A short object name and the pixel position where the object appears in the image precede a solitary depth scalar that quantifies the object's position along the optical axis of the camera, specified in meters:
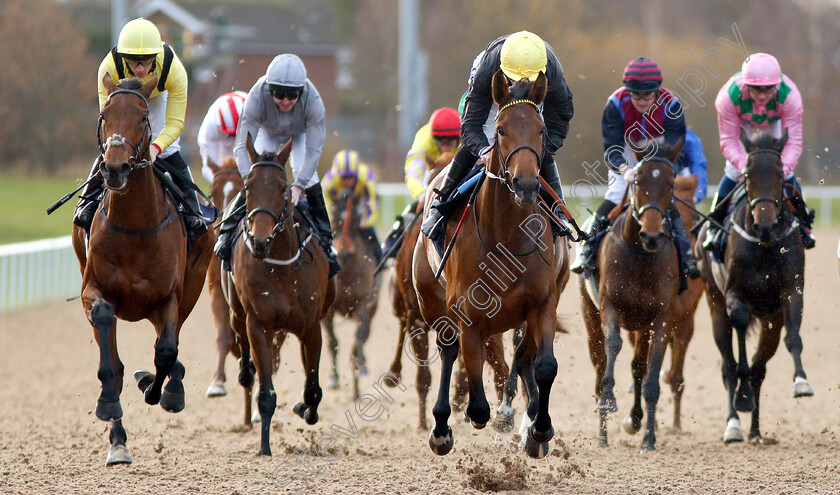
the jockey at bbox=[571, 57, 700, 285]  14.67
